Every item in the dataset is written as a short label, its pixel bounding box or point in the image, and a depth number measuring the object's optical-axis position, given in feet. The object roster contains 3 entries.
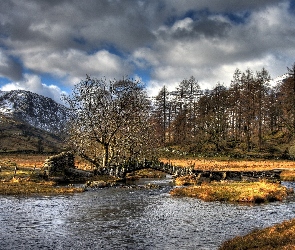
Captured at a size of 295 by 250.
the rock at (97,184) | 140.77
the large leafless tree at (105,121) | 175.22
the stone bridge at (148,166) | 162.50
